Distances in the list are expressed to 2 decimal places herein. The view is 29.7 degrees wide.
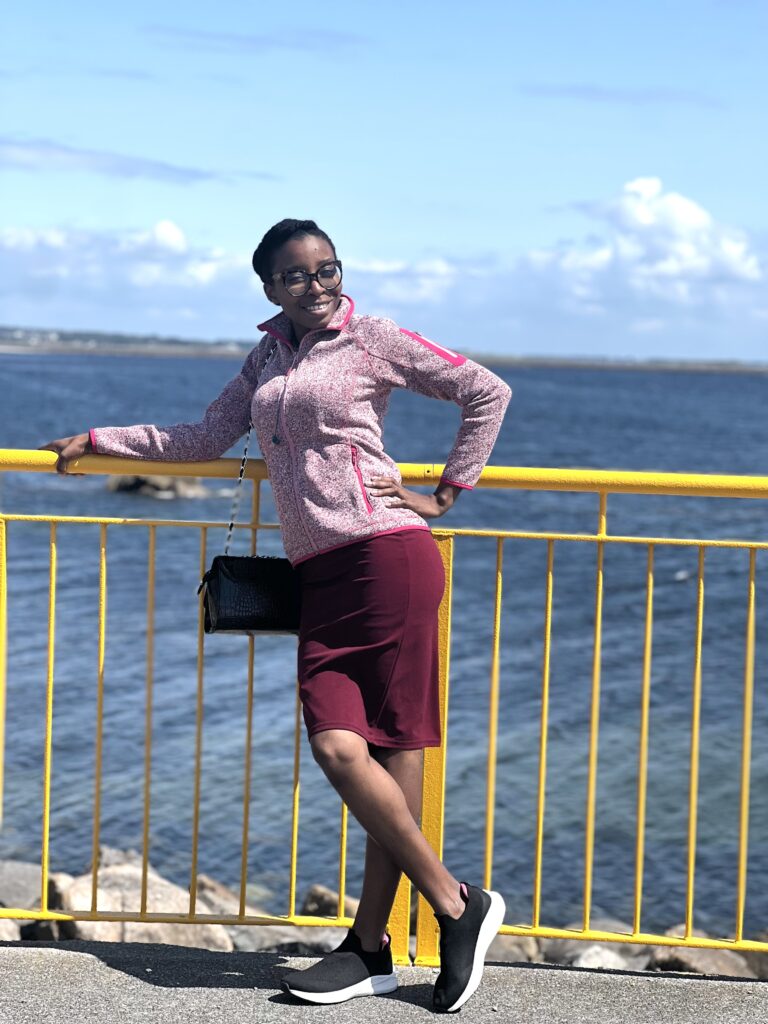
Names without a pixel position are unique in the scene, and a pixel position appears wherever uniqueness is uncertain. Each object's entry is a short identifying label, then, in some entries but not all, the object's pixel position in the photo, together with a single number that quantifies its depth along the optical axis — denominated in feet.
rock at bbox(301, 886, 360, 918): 30.07
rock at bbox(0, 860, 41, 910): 29.84
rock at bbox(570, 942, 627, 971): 28.68
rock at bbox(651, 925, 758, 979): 26.27
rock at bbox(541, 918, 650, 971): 30.09
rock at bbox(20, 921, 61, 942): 25.18
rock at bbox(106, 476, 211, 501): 127.34
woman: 12.42
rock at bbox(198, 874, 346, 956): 29.91
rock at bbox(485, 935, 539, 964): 29.48
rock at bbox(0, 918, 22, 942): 26.14
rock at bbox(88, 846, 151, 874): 31.72
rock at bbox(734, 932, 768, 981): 28.26
